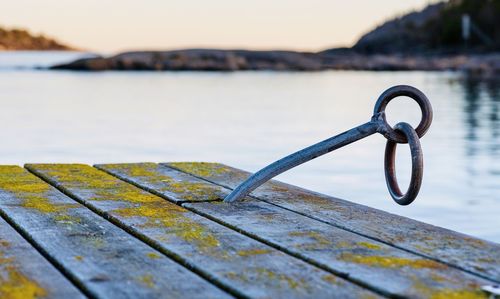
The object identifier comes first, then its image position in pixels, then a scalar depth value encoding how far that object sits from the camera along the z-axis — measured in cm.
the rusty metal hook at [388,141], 327
